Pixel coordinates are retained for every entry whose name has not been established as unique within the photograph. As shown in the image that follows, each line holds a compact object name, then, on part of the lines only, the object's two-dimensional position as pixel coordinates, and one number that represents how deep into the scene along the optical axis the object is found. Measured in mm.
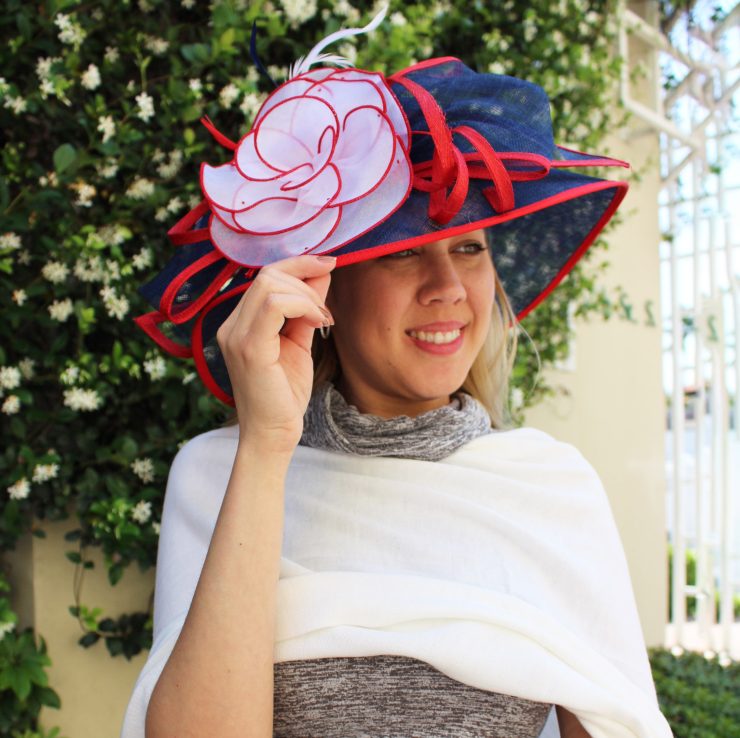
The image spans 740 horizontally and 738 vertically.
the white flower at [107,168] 2244
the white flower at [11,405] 2158
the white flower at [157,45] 2363
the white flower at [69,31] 2158
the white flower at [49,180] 2189
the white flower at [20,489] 2146
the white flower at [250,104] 2365
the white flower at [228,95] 2357
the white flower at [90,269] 2201
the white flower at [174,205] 2354
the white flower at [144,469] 2311
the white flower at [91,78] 2193
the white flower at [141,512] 2275
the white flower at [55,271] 2207
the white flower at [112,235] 2262
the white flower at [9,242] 2141
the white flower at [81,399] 2188
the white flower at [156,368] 2264
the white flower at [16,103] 2145
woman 1223
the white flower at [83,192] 2186
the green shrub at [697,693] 4031
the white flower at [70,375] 2188
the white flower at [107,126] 2205
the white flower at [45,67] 2170
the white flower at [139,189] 2328
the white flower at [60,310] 2213
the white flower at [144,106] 2232
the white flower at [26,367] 2244
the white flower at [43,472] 2180
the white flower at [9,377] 2174
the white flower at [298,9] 2436
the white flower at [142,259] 2283
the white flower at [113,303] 2207
